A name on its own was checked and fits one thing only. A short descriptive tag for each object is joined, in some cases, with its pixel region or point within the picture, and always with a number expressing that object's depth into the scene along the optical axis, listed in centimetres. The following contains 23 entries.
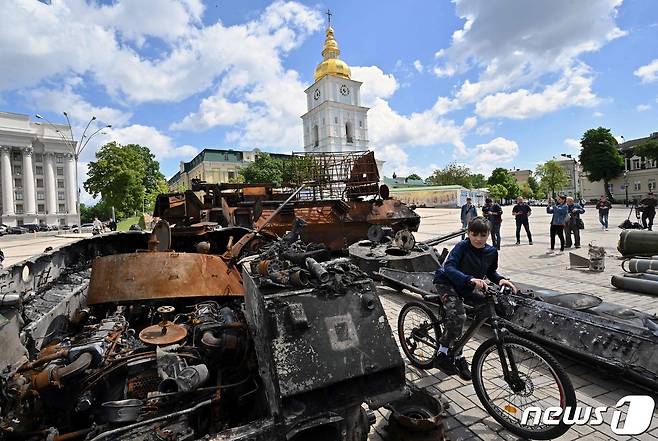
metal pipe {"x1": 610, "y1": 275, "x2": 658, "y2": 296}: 608
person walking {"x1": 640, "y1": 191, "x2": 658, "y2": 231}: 1382
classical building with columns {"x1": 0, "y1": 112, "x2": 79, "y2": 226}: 5697
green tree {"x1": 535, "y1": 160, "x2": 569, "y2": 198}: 6412
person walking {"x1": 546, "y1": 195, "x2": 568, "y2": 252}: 1095
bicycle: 251
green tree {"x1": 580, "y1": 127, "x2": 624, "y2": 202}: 4950
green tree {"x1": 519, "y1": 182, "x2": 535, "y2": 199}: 8980
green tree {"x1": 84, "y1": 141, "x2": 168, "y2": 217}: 3031
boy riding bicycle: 316
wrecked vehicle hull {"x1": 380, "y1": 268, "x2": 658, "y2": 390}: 298
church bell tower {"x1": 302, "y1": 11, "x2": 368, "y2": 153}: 5675
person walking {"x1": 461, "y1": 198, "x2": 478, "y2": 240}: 1239
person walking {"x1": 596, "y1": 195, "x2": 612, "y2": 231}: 1620
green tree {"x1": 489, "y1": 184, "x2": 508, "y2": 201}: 6811
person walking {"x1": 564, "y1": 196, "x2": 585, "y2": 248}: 1140
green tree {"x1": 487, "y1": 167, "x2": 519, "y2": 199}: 7694
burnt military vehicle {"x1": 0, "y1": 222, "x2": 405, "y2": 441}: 217
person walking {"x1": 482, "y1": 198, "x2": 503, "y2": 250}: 1160
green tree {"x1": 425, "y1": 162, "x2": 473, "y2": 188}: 6494
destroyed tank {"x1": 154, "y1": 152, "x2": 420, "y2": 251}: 881
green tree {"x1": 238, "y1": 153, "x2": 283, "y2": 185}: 4697
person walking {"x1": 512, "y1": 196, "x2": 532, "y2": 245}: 1244
